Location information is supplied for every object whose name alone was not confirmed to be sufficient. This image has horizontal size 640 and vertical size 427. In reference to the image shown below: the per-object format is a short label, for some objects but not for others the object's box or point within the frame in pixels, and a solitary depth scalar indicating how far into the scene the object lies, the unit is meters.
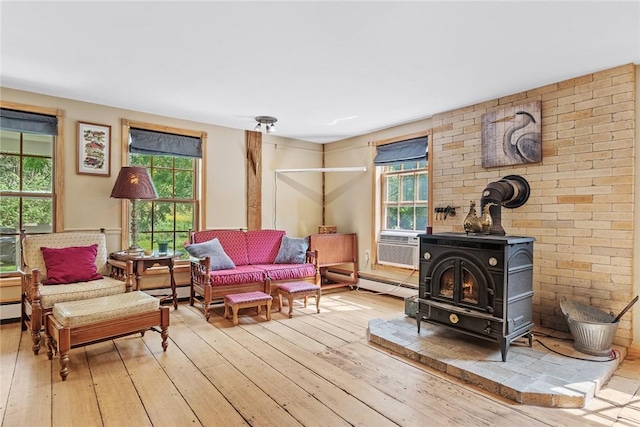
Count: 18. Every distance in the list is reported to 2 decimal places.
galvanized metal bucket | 2.76
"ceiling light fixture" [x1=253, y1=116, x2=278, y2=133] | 4.67
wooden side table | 3.84
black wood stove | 2.70
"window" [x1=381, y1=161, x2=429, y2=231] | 4.88
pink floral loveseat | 4.05
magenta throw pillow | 3.37
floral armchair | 3.01
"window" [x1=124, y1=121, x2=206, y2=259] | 4.55
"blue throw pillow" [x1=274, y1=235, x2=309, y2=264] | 4.89
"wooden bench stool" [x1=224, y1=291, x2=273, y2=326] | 3.73
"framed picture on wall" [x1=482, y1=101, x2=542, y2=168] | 3.50
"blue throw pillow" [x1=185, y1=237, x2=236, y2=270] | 4.27
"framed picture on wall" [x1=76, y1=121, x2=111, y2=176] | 4.09
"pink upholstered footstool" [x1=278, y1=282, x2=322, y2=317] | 4.11
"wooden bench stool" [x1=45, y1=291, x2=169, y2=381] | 2.62
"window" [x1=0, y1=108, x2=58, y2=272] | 3.78
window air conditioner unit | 4.79
